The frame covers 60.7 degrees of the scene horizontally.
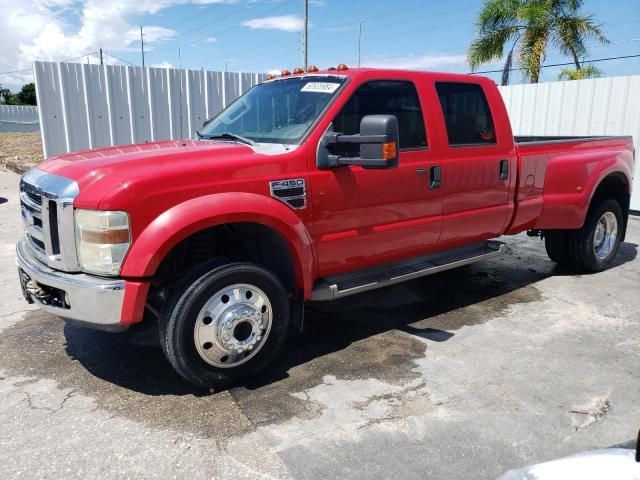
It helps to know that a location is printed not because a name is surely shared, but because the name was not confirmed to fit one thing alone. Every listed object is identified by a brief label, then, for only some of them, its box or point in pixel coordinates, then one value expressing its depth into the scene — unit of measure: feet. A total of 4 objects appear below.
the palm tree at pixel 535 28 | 58.65
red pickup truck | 9.92
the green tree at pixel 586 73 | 59.21
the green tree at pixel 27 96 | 225.35
